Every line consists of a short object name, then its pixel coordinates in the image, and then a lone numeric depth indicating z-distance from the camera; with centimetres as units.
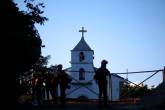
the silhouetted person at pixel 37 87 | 1407
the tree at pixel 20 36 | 1330
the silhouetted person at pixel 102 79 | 1217
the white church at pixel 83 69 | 4391
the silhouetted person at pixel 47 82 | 1501
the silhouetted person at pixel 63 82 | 1276
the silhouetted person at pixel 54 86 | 1393
